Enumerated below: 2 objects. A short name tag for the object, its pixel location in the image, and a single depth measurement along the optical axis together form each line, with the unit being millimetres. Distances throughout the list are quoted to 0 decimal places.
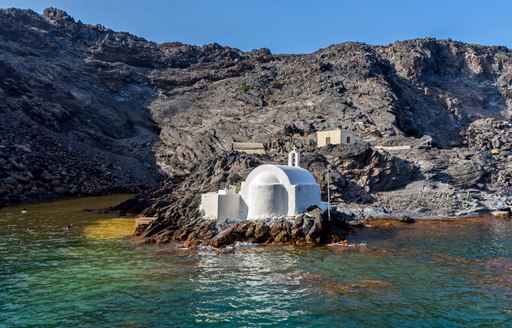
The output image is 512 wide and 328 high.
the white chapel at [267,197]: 25953
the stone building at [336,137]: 54969
